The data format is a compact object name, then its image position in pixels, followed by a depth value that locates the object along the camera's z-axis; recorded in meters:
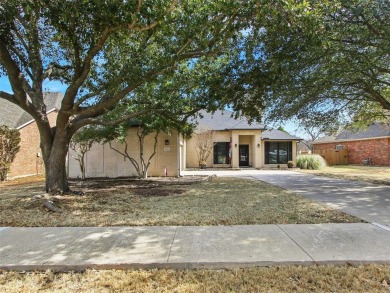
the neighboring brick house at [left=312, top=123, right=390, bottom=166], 29.39
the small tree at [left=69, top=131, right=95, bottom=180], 14.76
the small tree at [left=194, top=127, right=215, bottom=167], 24.72
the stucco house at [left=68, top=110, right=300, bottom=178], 25.56
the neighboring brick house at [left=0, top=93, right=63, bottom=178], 19.44
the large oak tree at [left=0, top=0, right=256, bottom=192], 6.32
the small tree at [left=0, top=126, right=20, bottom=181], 17.14
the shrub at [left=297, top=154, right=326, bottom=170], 25.48
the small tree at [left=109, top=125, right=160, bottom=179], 16.11
